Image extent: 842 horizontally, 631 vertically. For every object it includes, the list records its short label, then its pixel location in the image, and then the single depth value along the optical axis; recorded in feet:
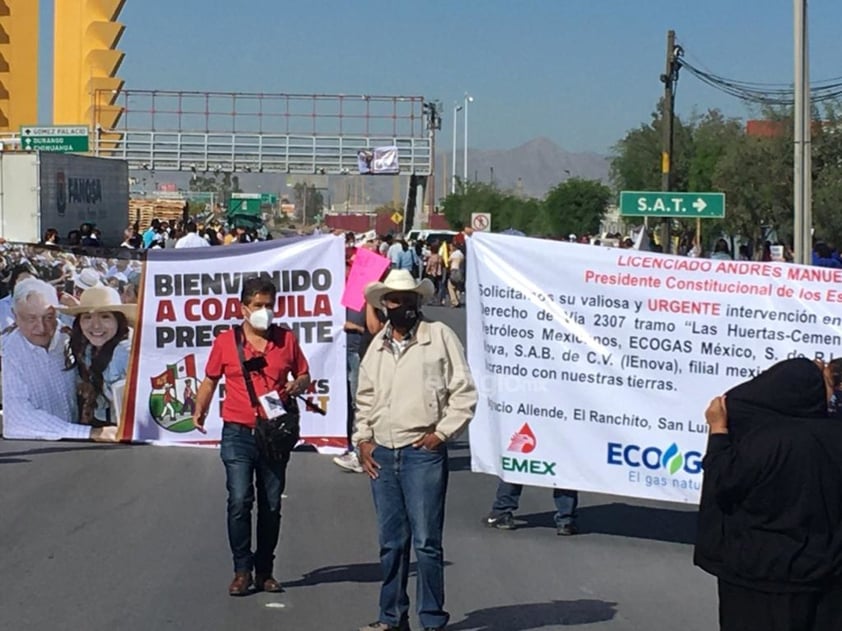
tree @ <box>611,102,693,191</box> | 180.55
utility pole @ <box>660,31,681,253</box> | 122.62
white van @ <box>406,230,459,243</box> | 148.87
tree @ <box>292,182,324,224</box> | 565.12
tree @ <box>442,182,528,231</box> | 282.77
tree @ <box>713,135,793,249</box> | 139.07
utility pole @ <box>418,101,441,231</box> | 175.22
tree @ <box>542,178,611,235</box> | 249.75
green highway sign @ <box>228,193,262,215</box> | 275.08
